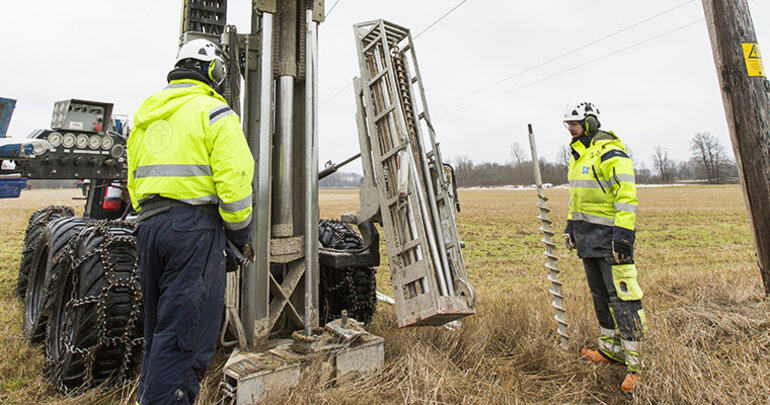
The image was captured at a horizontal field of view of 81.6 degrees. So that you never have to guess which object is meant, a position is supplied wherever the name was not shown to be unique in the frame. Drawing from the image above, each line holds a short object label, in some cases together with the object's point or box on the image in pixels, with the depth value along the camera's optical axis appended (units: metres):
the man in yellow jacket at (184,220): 2.27
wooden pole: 3.69
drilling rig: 2.93
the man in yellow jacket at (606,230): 3.34
